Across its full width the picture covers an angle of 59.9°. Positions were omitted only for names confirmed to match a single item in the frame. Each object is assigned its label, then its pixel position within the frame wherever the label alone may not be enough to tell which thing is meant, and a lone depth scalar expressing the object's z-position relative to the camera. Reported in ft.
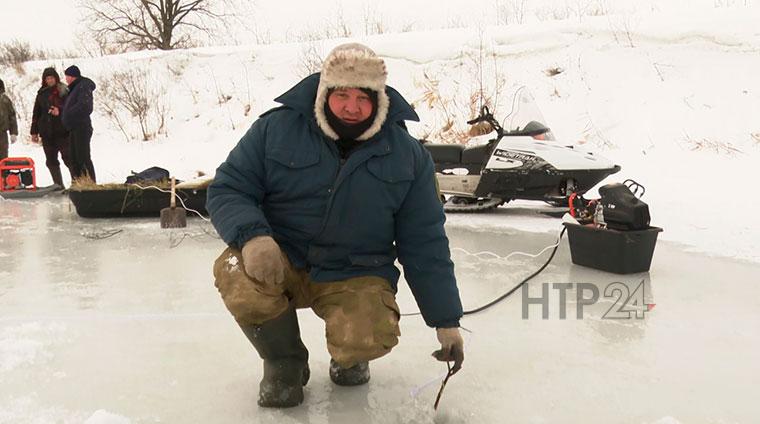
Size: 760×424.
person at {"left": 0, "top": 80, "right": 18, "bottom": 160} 21.43
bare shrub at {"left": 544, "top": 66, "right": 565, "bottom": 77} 30.58
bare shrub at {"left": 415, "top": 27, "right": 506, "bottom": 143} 29.25
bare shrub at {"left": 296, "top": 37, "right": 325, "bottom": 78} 37.11
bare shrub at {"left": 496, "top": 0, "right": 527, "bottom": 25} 39.46
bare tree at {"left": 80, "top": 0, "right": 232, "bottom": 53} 60.70
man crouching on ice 5.00
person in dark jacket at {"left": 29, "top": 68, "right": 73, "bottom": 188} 20.17
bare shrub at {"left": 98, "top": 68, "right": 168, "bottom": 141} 36.67
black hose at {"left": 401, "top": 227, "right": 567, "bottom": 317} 7.84
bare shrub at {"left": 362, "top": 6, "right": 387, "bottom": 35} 44.34
